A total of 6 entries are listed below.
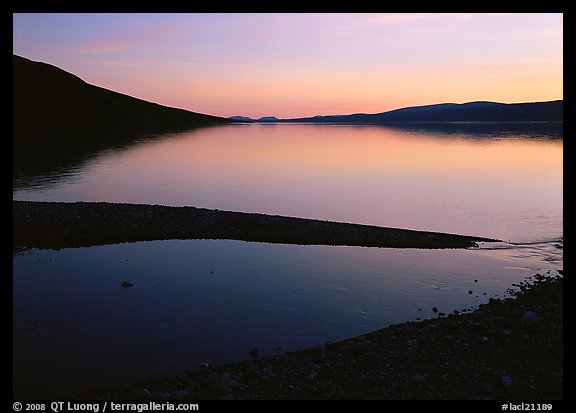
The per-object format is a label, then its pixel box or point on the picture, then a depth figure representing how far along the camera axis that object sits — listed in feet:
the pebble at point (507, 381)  37.58
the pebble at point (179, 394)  35.29
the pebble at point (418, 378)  38.34
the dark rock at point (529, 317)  50.59
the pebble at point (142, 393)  35.75
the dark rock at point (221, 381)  37.24
